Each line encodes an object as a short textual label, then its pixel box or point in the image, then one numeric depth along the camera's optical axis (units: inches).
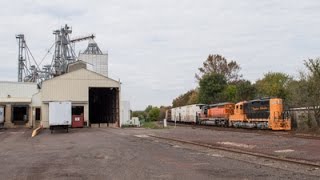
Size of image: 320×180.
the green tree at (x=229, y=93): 3465.8
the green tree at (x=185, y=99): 4532.0
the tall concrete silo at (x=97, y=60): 3781.0
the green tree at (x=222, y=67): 4288.9
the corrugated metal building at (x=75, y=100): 2477.9
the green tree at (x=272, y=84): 3053.2
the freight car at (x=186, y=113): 2789.9
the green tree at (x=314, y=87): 1611.7
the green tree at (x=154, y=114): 4660.4
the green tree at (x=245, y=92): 3225.9
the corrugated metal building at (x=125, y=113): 2568.7
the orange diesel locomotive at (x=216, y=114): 2218.3
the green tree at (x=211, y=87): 3700.8
